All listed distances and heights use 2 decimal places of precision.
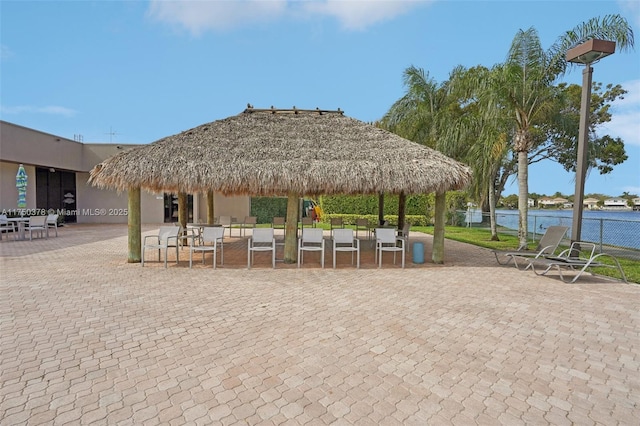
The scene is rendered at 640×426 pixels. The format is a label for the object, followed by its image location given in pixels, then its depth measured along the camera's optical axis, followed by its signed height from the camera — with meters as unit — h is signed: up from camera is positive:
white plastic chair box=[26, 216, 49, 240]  13.17 -1.00
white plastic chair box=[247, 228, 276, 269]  8.26 -0.89
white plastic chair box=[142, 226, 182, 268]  8.48 -0.88
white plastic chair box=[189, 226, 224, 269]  8.38 -0.84
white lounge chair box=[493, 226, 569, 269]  8.15 -1.03
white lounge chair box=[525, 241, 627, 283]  7.09 -1.31
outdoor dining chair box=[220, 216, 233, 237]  14.72 -0.90
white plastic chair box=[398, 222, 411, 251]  10.61 -0.99
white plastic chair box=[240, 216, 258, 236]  14.59 -0.88
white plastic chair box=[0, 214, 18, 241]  12.79 -0.86
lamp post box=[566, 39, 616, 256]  7.68 +1.73
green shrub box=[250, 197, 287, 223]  24.22 -0.43
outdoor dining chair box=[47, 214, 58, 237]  13.88 -0.87
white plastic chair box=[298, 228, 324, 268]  8.32 -0.91
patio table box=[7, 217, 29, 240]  13.02 -1.20
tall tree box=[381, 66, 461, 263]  18.69 +5.37
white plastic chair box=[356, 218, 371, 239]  13.62 -0.90
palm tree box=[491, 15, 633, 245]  11.15 +4.12
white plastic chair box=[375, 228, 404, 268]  8.44 -0.88
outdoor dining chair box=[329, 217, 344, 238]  13.39 -0.84
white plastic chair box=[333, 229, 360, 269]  8.31 -0.88
